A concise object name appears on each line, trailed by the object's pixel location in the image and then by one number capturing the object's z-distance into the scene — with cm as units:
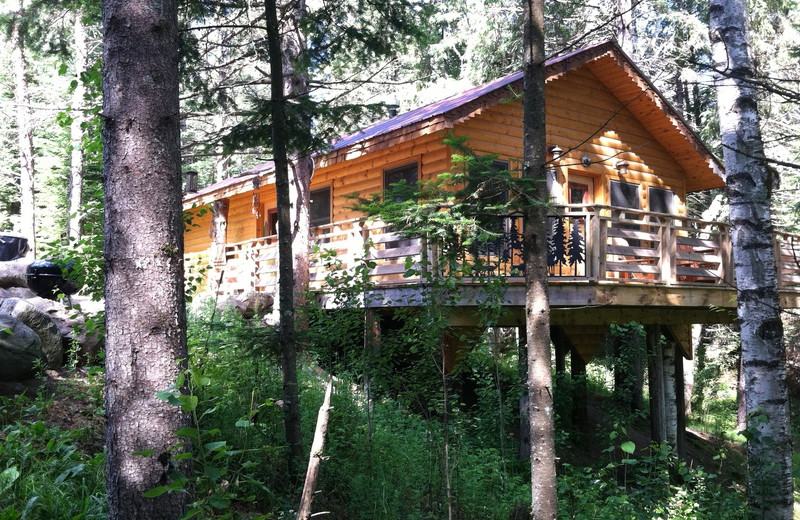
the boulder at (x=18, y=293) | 1079
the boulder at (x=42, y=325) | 764
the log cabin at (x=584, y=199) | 946
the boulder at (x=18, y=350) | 657
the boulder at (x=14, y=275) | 1157
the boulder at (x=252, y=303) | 1228
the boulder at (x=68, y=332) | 823
